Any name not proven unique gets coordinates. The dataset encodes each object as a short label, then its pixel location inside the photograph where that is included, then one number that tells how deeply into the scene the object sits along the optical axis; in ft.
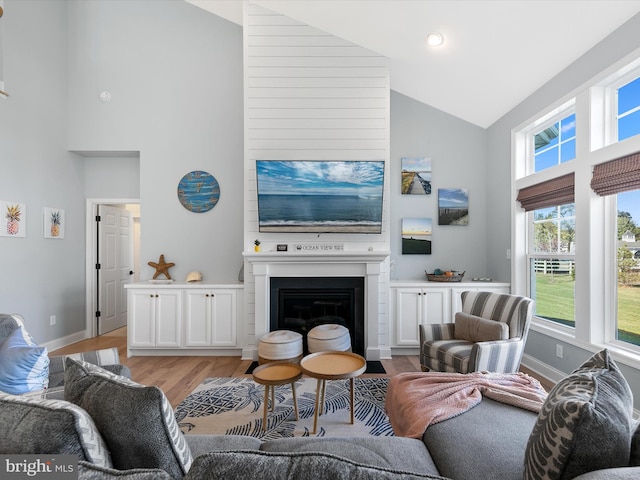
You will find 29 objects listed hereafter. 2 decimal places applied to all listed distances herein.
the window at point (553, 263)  9.97
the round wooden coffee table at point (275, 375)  6.81
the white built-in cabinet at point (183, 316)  12.16
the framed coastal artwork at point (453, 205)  13.88
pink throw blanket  5.22
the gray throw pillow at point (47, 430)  2.36
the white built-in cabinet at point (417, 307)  12.18
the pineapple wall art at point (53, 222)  12.76
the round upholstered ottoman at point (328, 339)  10.38
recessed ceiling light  10.08
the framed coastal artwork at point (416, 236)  13.83
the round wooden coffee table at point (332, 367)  6.79
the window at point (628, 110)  7.80
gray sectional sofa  2.01
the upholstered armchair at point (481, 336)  7.85
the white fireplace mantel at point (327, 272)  11.49
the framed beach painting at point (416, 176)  13.91
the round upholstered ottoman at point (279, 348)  10.16
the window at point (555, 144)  9.82
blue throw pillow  5.19
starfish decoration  13.45
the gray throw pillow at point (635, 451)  2.76
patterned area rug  7.21
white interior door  15.25
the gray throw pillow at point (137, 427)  2.75
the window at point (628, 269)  7.90
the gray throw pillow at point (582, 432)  2.67
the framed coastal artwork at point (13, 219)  11.07
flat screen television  11.51
